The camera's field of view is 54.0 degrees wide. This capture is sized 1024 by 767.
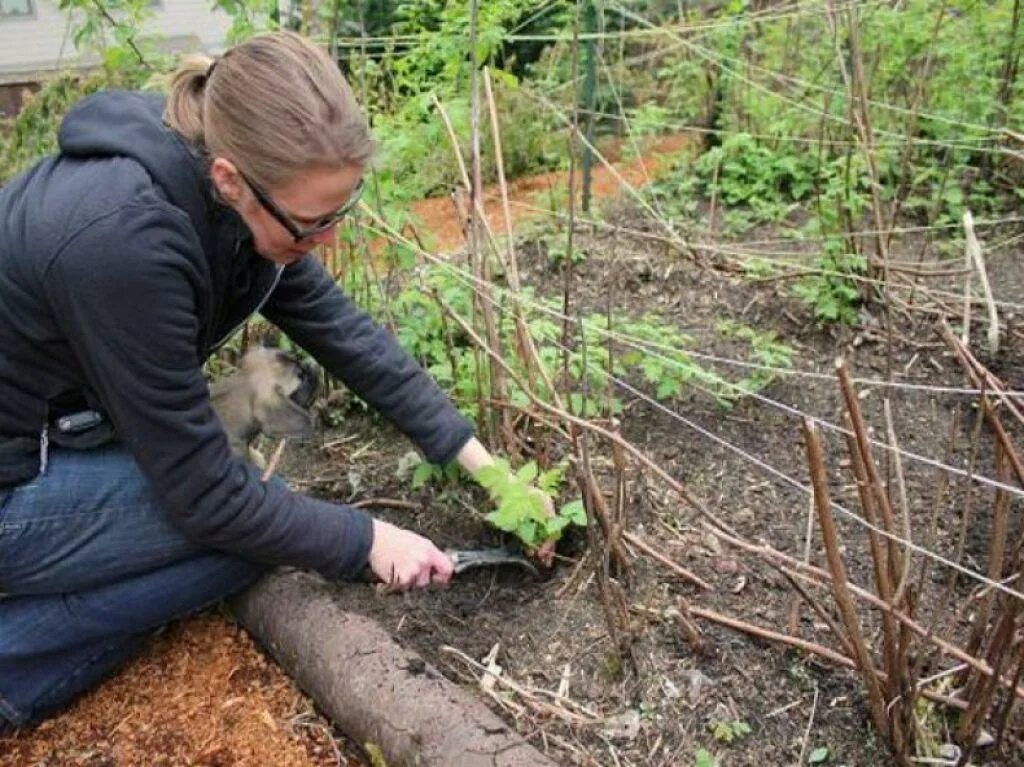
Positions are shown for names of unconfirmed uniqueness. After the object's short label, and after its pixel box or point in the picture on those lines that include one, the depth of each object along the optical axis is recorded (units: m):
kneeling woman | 1.59
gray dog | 2.12
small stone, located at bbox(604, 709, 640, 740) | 1.76
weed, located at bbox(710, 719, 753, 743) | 1.73
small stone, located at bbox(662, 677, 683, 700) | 1.81
